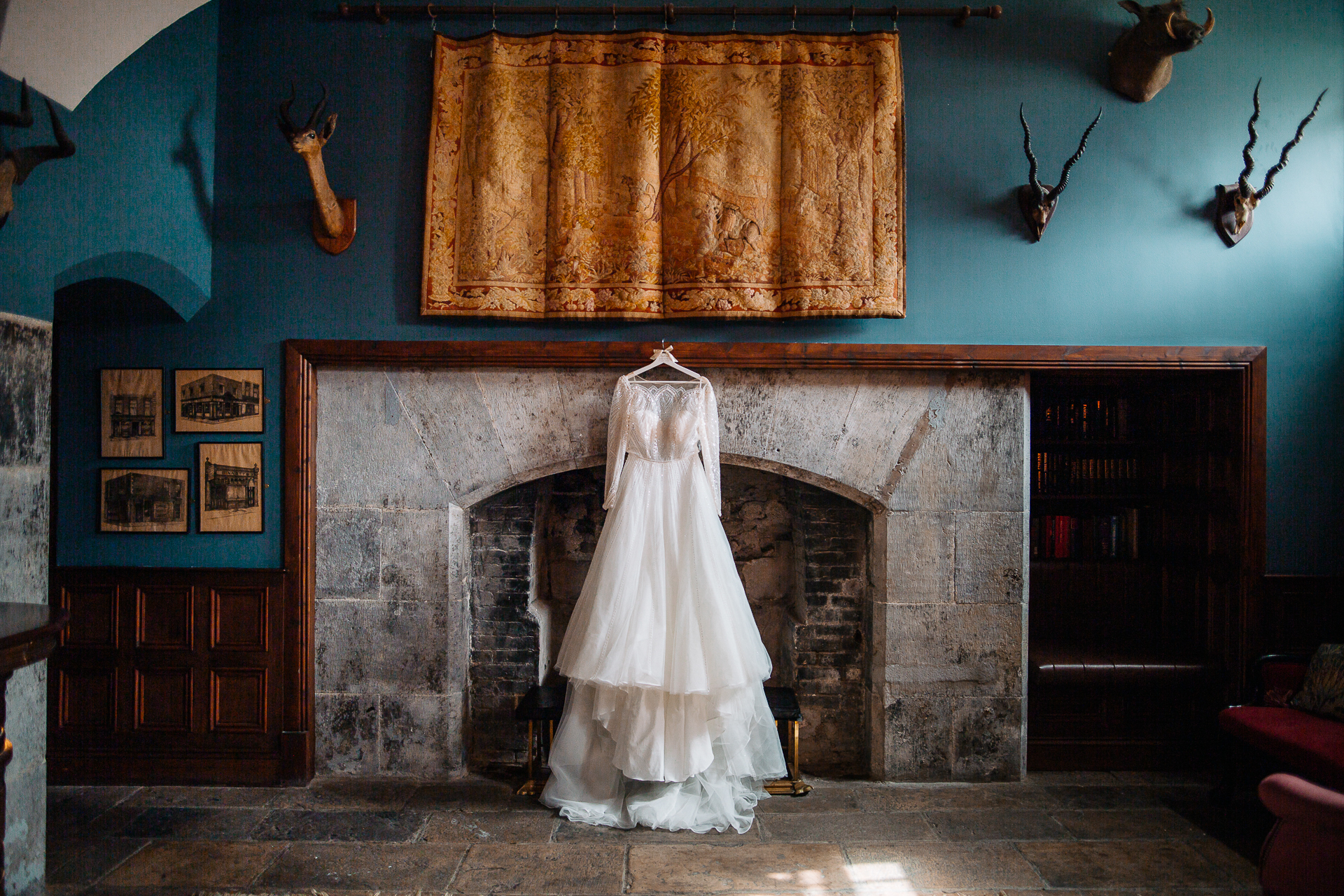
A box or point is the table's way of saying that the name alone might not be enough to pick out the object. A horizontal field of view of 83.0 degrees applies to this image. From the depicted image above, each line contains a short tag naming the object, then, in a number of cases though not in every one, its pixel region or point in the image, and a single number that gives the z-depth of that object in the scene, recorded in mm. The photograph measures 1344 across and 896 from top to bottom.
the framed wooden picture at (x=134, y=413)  3506
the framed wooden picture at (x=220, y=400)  3494
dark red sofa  2727
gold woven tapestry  3412
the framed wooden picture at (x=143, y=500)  3484
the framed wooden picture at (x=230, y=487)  3480
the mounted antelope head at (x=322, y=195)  3139
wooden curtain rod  3443
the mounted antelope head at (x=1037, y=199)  3332
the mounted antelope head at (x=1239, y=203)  3391
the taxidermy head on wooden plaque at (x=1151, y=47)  3195
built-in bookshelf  3613
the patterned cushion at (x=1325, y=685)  3008
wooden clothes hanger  3389
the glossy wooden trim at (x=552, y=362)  3426
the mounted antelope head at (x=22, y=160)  2322
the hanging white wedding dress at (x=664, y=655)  3068
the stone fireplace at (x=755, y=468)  3500
